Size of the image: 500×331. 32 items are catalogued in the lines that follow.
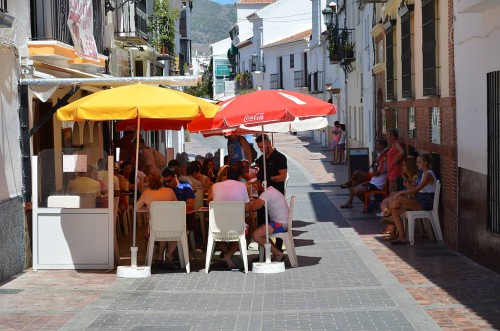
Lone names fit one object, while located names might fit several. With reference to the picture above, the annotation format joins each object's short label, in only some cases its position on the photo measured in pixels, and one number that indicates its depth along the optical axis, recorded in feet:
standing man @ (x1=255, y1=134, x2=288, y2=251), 44.80
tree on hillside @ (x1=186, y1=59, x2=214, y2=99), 296.85
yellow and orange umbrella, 38.98
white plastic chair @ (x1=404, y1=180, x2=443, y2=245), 47.26
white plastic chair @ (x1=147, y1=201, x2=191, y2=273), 40.01
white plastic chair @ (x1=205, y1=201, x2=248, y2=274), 39.99
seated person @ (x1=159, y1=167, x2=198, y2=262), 42.91
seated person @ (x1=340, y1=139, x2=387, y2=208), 62.54
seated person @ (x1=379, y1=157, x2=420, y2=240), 49.44
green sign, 333.01
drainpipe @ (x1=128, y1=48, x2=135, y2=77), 86.78
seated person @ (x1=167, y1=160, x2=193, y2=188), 47.94
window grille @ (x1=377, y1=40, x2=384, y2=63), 79.26
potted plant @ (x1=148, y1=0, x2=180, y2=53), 105.29
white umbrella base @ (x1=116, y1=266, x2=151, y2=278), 39.50
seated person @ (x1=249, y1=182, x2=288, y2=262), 41.65
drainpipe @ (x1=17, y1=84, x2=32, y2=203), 42.29
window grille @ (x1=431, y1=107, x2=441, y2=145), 49.67
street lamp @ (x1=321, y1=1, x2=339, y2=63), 118.89
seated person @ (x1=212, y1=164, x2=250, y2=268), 41.09
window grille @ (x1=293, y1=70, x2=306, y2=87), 223.30
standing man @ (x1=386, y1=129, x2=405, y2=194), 57.67
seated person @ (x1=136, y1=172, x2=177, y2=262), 41.50
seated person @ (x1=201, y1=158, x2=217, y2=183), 56.44
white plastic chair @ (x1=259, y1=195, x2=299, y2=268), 41.45
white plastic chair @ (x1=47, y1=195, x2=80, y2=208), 41.70
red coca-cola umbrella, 40.04
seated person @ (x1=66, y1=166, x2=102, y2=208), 41.57
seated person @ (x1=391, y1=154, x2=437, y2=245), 47.52
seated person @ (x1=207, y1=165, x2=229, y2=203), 50.55
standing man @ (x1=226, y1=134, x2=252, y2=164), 64.34
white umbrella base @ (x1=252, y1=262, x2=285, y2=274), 40.40
